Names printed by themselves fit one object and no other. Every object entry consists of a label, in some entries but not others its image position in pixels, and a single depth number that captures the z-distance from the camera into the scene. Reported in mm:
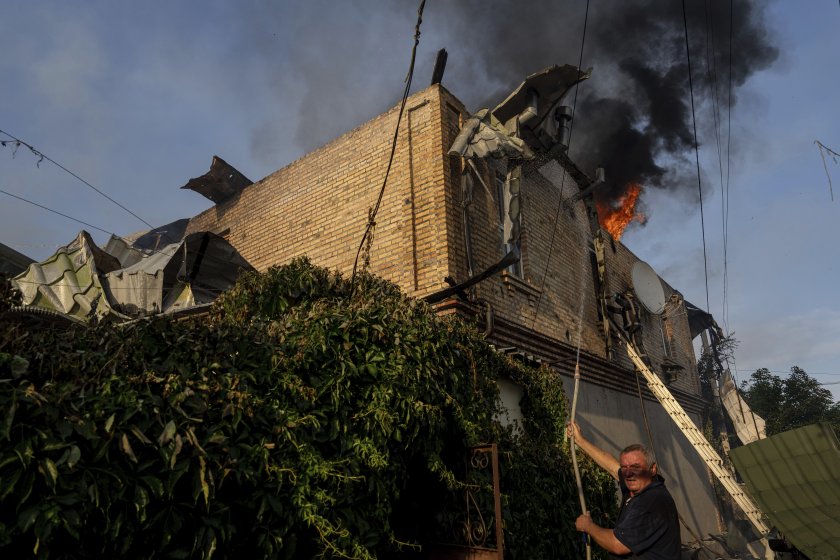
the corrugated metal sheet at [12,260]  9805
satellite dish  14438
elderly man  3592
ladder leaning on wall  10852
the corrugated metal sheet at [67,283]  8789
